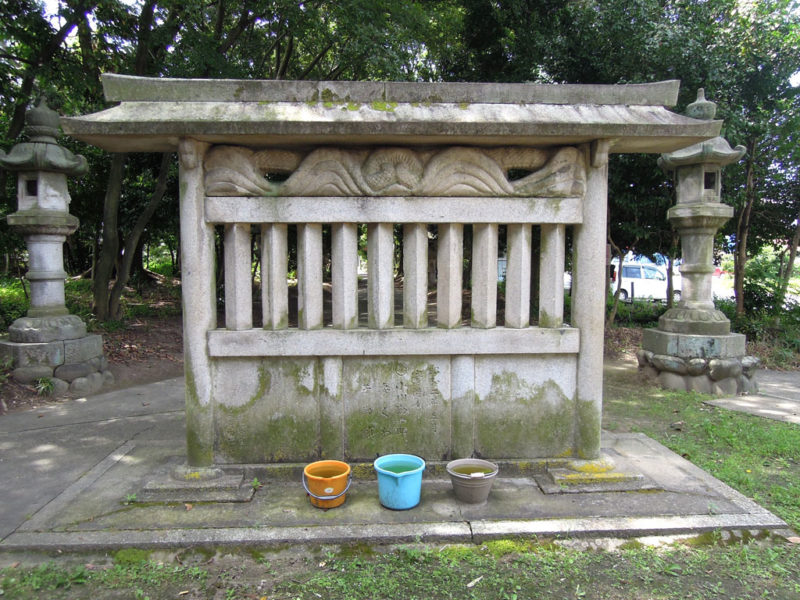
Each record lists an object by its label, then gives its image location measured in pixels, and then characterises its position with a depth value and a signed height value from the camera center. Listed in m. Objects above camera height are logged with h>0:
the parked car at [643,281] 17.95 -0.06
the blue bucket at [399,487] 3.25 -1.33
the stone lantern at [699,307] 6.66 -0.38
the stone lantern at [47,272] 6.63 +0.12
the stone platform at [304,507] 3.04 -1.49
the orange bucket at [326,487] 3.27 -1.33
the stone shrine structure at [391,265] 3.53 +0.11
